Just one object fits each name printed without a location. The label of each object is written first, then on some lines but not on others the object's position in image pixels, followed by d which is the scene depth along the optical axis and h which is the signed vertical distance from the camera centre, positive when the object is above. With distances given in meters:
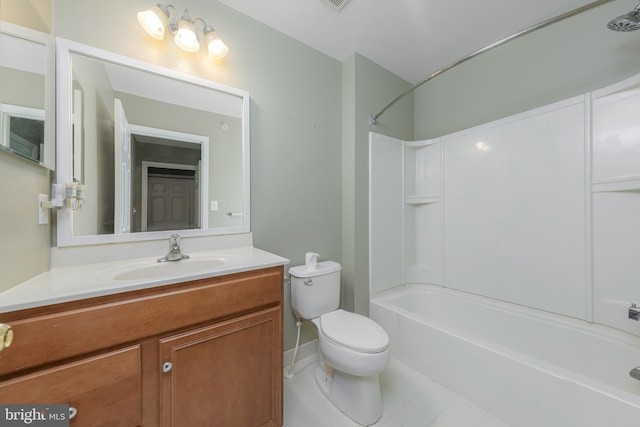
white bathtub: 1.00 -0.83
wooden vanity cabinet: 0.65 -0.49
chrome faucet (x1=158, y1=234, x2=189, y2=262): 1.19 -0.20
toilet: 1.19 -0.69
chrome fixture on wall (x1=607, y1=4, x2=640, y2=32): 1.14 +0.98
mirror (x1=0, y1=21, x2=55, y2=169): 0.73 +0.43
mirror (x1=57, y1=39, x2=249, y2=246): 1.05 +0.35
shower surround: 1.22 -0.32
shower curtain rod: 0.97 +0.89
